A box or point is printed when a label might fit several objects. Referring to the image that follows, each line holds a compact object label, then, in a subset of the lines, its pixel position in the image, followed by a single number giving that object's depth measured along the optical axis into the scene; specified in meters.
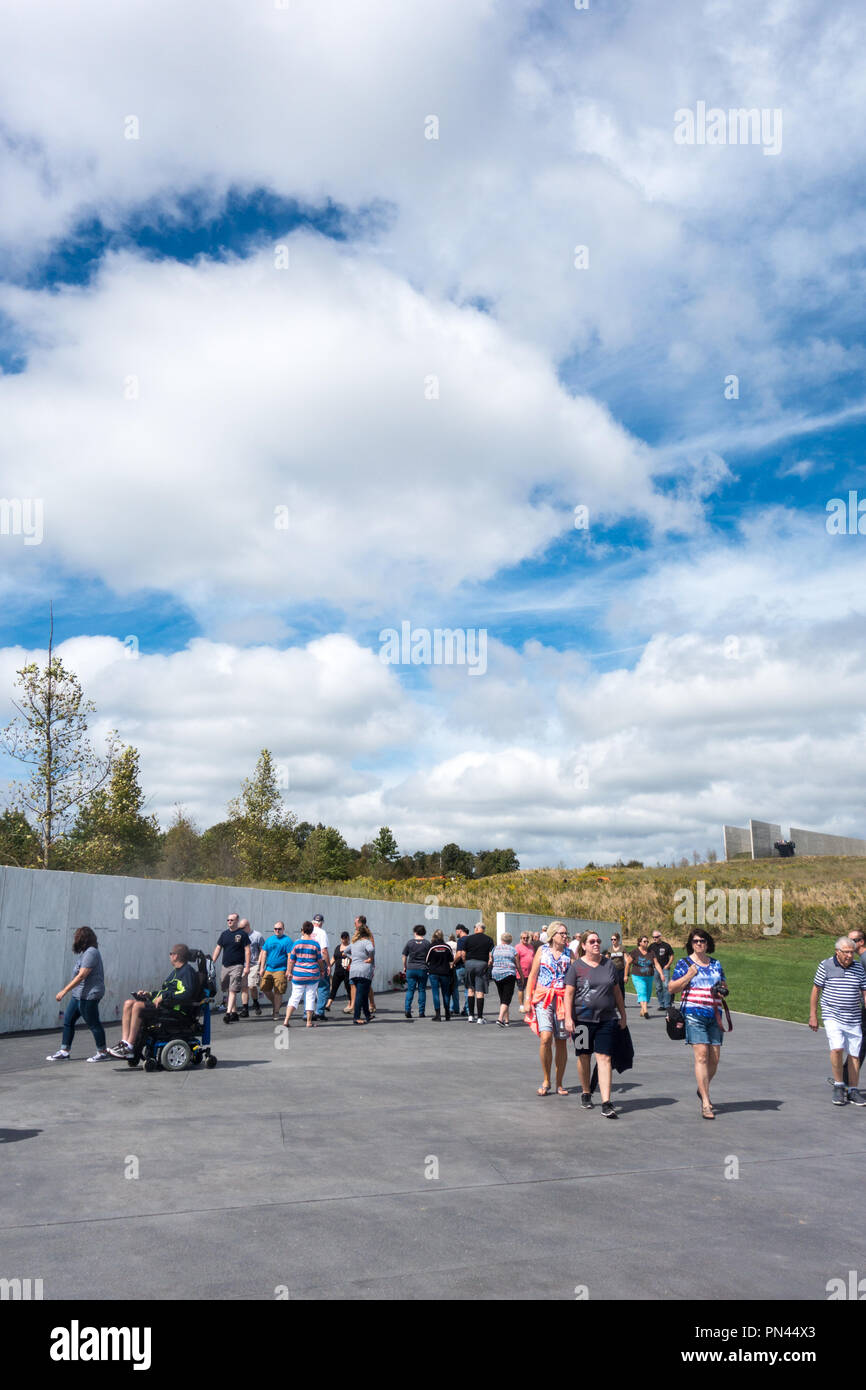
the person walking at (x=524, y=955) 22.52
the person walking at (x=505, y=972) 20.50
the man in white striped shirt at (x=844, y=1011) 11.88
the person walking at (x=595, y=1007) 10.75
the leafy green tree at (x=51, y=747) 33.03
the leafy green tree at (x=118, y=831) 34.25
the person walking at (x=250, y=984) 19.30
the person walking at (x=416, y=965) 21.27
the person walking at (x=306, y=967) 17.89
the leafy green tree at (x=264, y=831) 50.38
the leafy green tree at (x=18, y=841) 33.03
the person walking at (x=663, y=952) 22.59
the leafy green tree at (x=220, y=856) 60.11
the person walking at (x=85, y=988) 12.77
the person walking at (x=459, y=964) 22.56
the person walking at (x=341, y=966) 22.19
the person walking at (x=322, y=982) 19.03
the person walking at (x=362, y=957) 19.12
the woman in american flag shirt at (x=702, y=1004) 10.58
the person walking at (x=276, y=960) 19.67
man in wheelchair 12.70
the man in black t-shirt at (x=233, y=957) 18.17
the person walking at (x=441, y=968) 20.98
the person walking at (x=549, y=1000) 11.78
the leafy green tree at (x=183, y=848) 60.97
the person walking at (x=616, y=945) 24.57
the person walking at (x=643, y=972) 24.58
